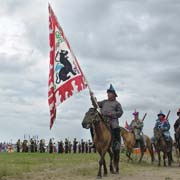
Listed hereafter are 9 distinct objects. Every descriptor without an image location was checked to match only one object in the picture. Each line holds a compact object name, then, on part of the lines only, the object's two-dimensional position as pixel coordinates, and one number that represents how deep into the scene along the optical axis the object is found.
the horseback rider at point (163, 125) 19.58
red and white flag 11.73
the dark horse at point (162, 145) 19.67
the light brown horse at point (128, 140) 21.68
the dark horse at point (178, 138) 18.34
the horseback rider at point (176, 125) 18.38
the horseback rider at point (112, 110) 13.32
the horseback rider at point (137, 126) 21.56
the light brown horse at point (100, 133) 12.16
